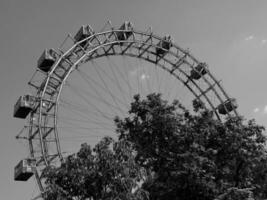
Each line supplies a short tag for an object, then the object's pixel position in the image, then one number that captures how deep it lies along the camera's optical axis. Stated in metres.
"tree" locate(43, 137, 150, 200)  16.17
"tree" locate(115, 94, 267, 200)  23.38
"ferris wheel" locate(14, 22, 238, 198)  26.27
